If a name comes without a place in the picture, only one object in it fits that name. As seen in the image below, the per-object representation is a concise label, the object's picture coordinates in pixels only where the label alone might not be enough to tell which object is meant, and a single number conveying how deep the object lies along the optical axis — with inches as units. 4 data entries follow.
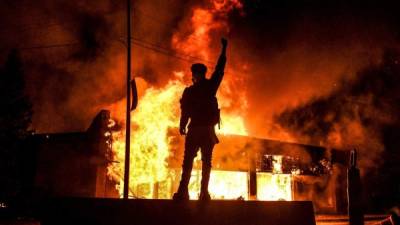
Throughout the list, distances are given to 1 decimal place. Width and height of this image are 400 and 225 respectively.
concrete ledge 185.8
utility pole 651.2
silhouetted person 231.8
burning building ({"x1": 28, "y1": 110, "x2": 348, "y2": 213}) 821.9
